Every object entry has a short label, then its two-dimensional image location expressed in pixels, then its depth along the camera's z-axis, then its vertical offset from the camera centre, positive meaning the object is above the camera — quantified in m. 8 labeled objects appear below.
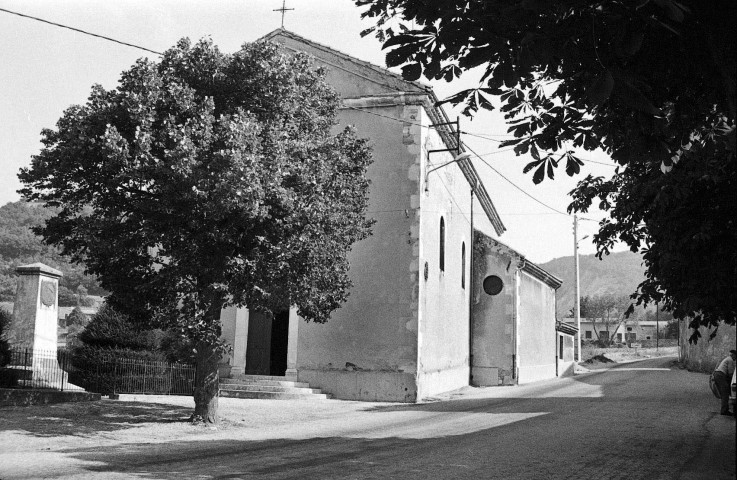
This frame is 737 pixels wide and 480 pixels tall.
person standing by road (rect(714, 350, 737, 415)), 12.66 -1.06
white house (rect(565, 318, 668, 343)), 110.94 -1.17
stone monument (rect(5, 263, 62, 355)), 14.01 +0.00
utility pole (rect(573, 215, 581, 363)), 44.84 +4.50
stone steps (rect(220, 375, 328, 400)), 16.53 -1.96
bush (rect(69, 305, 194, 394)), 15.74 -1.22
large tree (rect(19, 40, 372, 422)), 9.91 +2.08
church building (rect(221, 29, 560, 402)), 17.48 +0.99
